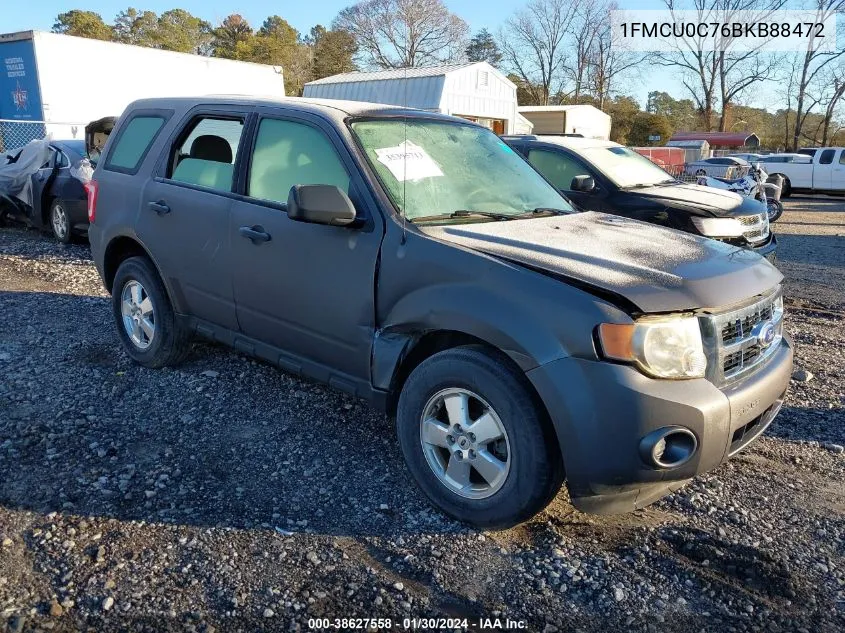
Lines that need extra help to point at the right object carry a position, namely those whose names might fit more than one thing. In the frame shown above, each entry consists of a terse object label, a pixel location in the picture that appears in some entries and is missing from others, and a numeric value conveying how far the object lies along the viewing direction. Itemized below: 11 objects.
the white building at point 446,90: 24.38
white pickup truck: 23.22
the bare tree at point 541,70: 62.41
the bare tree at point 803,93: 50.84
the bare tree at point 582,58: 59.49
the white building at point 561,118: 41.25
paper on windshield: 3.59
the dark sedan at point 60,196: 9.64
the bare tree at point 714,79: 57.53
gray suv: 2.71
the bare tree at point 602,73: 64.62
